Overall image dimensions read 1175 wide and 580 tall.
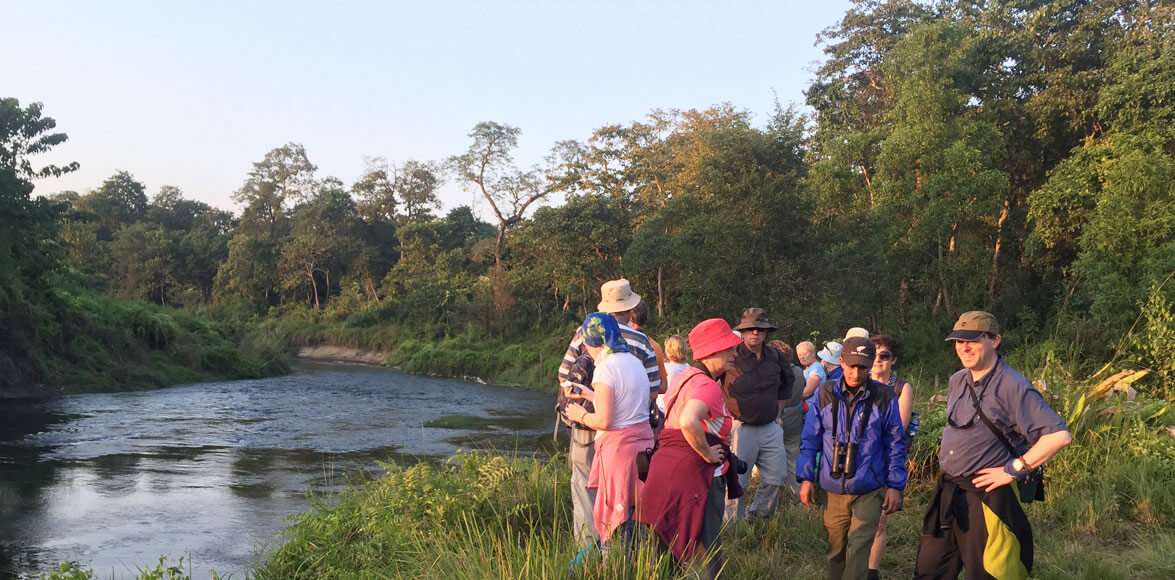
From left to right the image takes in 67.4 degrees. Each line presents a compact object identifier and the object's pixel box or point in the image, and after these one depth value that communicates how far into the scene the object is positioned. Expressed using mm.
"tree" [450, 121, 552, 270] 45781
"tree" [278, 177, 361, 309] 51844
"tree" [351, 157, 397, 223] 54219
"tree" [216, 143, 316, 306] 53938
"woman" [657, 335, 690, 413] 6449
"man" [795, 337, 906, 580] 4742
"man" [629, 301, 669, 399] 5582
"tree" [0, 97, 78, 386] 21891
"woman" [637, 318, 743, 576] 4176
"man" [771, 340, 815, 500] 7566
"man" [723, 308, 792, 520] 6031
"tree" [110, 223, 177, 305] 56375
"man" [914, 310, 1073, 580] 3984
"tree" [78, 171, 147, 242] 63000
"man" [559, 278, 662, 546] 5078
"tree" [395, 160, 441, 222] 53594
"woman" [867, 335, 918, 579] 5711
